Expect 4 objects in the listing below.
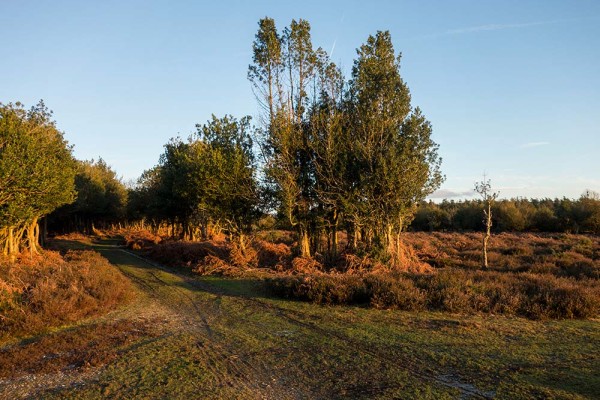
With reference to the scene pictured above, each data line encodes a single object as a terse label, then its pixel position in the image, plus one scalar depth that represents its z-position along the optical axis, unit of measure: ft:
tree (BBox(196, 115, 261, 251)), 81.71
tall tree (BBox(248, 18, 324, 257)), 76.13
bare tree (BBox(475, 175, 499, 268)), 83.23
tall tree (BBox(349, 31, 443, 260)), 70.23
